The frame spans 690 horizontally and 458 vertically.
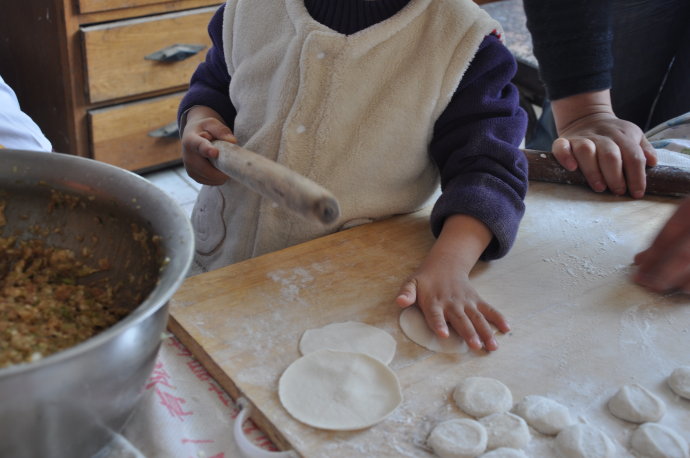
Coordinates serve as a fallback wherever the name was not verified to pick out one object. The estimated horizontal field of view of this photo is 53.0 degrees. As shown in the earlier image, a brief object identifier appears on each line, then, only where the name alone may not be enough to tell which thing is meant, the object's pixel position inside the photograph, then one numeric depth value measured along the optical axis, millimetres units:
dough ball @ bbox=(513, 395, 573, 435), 658
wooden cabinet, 2051
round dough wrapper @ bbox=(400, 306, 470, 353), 771
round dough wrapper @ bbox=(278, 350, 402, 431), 657
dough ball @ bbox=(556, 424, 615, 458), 628
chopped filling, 582
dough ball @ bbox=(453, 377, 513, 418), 672
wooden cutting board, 676
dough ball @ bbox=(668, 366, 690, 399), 719
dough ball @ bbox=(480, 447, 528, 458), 624
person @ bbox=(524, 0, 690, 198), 1169
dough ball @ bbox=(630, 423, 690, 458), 640
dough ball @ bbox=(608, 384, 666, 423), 674
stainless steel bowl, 465
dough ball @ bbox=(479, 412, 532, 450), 648
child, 945
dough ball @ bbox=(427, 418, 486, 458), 619
